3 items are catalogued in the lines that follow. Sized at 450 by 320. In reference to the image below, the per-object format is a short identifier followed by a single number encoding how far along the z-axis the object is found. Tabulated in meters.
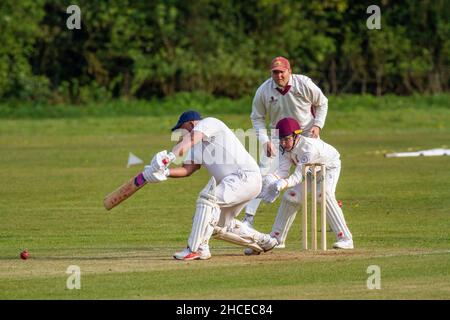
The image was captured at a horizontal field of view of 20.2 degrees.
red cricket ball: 12.25
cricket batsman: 11.73
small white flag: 23.27
